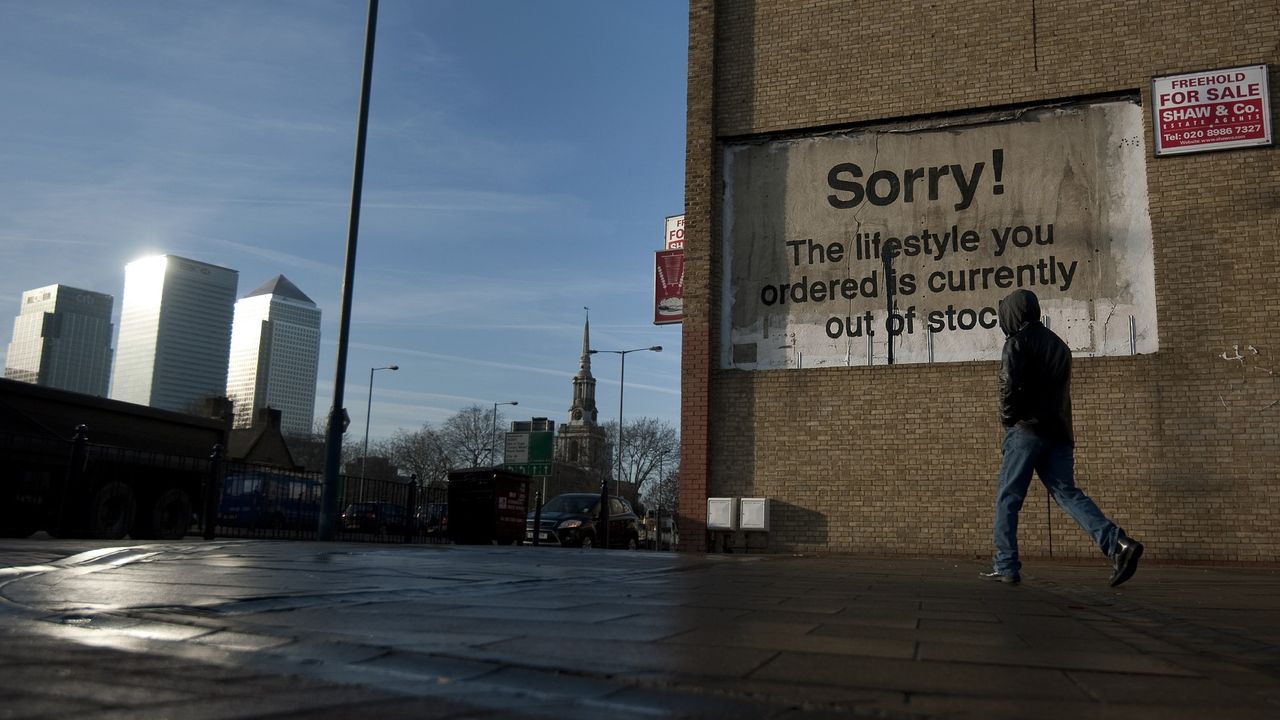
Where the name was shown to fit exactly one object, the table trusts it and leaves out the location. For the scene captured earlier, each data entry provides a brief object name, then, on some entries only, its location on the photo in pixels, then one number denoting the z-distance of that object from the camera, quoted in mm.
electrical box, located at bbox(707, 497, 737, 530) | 14625
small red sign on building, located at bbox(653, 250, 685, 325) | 19984
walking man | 6898
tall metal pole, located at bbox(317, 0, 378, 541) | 13773
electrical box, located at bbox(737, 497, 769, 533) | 14422
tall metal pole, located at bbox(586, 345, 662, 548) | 20062
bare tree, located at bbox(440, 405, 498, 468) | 79438
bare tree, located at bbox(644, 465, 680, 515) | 77562
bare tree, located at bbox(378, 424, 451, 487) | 78812
